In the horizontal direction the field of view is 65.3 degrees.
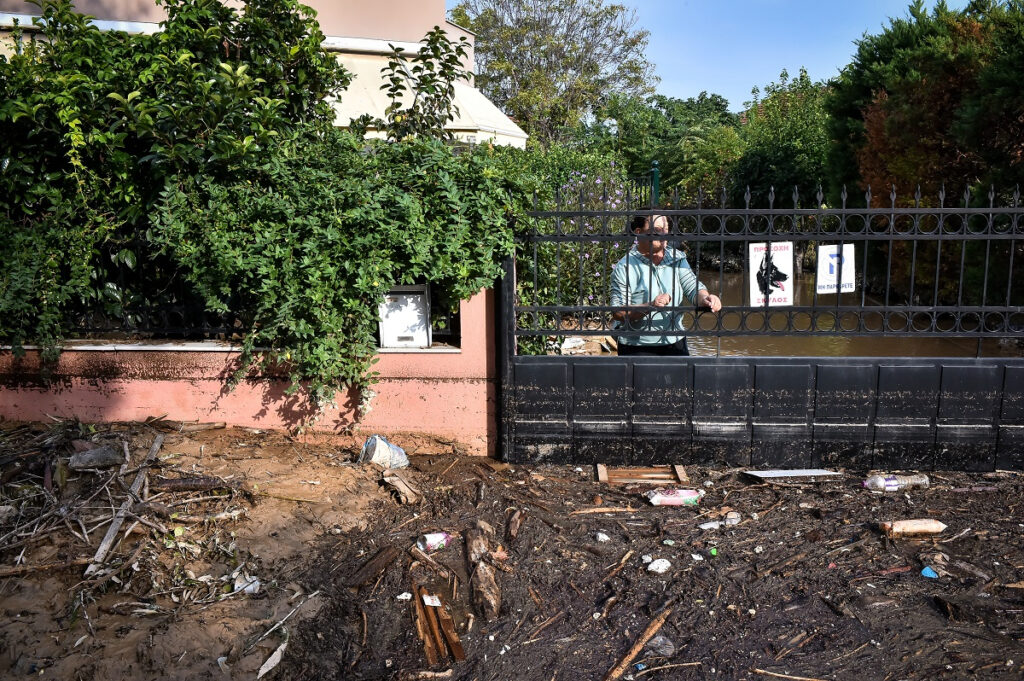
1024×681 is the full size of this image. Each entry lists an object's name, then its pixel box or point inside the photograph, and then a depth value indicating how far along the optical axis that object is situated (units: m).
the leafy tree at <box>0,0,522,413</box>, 5.00
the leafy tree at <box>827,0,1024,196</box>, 8.14
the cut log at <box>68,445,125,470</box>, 4.54
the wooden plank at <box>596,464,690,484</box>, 5.25
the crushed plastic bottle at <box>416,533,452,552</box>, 4.31
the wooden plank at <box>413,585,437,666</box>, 3.43
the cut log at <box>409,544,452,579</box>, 4.07
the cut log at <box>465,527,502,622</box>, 3.76
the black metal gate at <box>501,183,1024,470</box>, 5.20
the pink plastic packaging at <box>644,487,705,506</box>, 4.94
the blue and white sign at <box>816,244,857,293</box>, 5.29
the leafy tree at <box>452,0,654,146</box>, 30.30
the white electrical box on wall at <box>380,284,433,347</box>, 5.42
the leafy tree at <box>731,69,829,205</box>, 17.56
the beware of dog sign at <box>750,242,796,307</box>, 5.27
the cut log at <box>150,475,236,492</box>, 4.47
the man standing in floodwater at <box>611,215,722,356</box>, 5.37
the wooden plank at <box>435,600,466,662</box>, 3.42
